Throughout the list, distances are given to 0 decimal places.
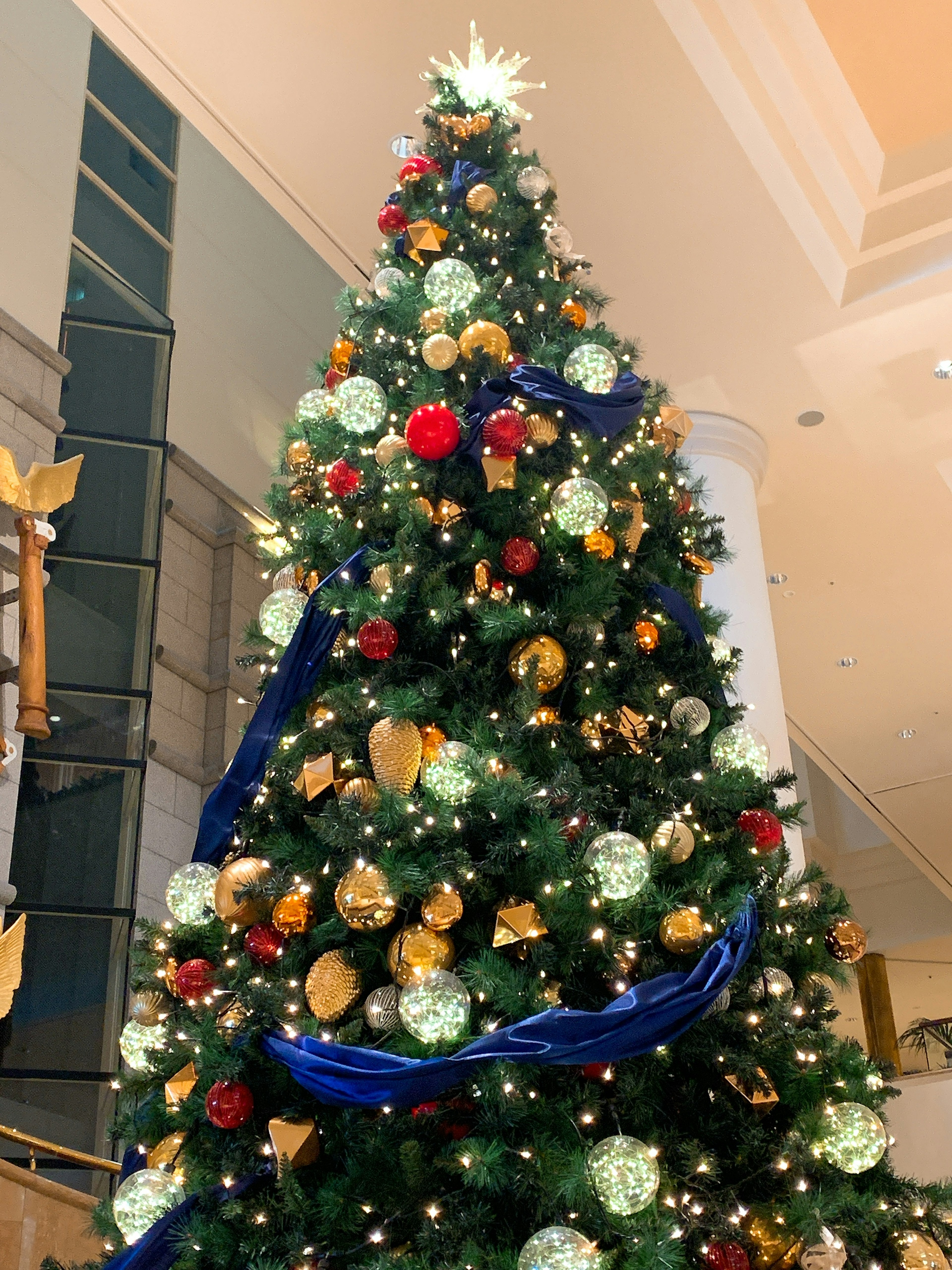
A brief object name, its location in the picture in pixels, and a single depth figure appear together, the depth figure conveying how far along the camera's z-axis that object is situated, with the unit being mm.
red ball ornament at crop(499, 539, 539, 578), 2363
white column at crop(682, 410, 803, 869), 5469
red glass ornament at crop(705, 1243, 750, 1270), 1747
